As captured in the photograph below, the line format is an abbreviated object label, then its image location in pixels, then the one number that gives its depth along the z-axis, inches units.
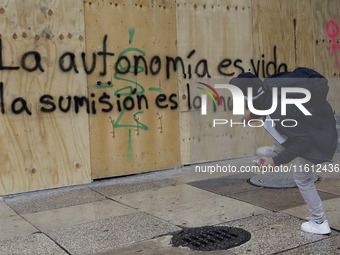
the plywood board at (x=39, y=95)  255.1
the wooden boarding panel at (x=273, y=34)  339.3
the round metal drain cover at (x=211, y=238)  172.2
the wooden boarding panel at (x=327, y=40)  369.4
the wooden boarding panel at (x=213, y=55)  311.9
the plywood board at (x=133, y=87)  281.0
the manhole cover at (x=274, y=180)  255.8
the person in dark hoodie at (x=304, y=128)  165.2
